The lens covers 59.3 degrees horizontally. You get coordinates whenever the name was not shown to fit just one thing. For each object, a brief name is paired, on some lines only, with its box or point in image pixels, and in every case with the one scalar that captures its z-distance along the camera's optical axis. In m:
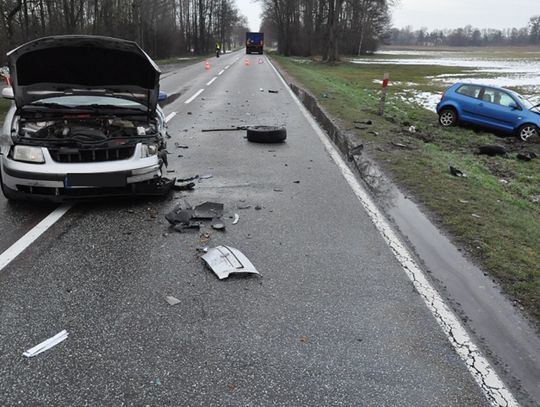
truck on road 75.00
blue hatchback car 12.39
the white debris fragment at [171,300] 3.57
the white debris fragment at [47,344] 2.94
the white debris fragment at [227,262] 4.05
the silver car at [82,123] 5.16
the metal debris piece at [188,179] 6.75
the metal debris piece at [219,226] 5.06
